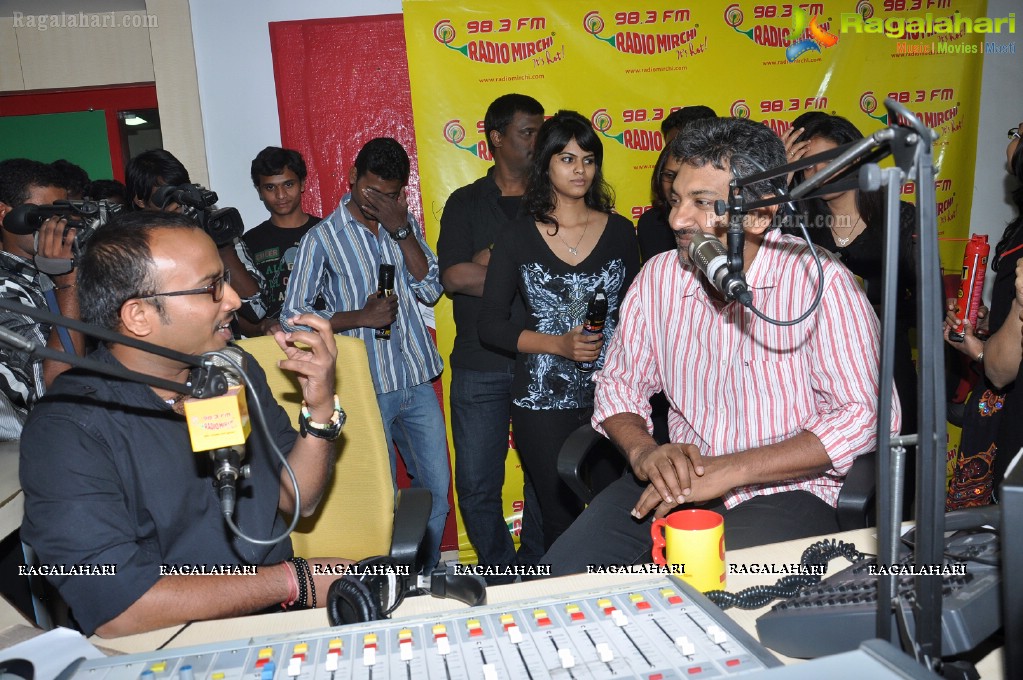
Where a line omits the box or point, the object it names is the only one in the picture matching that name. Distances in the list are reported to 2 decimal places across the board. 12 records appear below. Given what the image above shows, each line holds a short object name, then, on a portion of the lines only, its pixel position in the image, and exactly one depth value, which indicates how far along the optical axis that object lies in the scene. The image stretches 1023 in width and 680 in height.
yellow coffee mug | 1.23
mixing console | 0.93
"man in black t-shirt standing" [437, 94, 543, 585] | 3.02
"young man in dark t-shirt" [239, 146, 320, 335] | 3.19
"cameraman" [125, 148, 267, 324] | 2.91
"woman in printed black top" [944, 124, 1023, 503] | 2.02
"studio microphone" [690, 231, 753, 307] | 1.04
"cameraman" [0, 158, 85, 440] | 2.31
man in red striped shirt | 1.76
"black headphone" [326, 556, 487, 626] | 1.16
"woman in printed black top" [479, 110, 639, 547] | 2.61
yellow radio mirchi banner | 3.35
